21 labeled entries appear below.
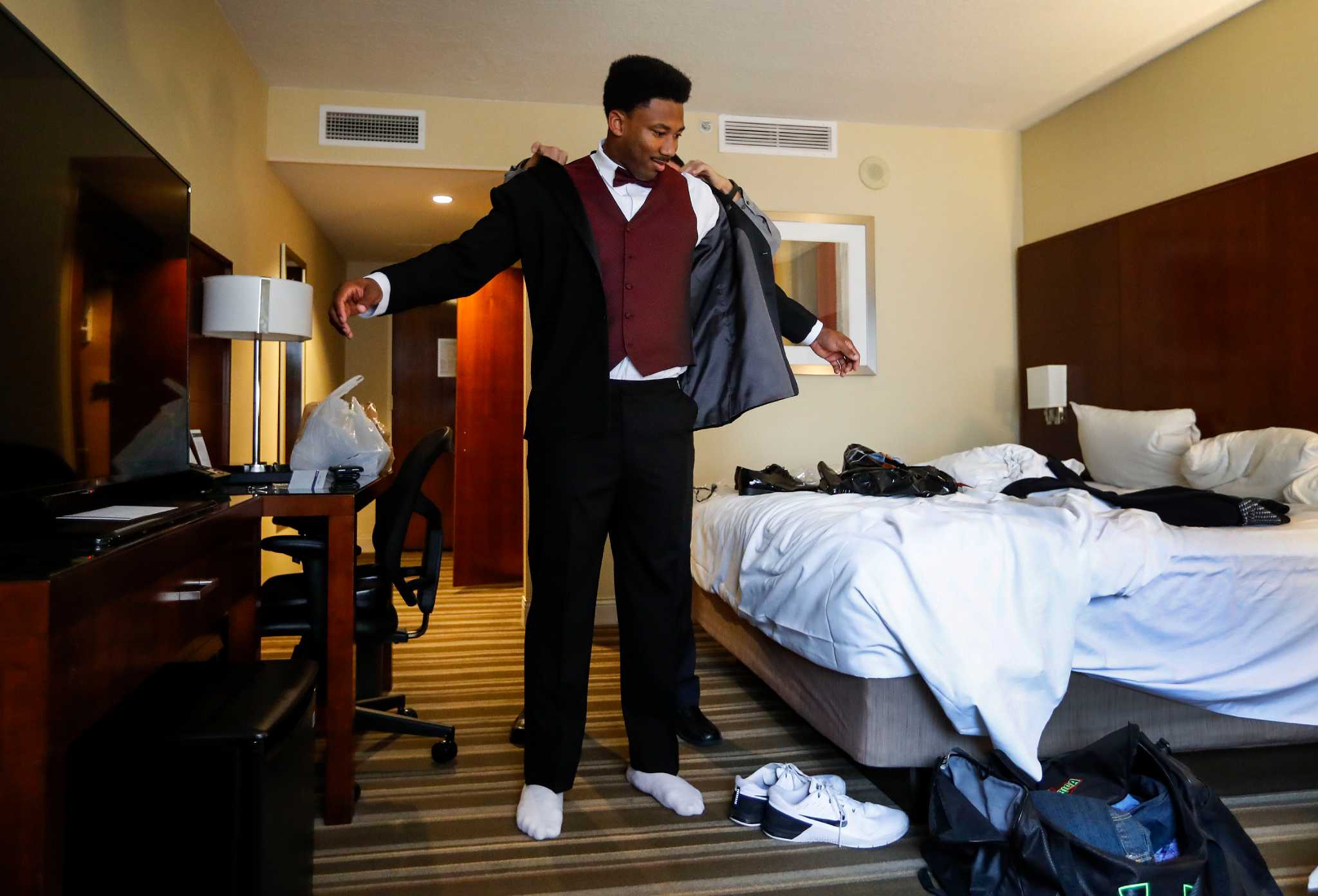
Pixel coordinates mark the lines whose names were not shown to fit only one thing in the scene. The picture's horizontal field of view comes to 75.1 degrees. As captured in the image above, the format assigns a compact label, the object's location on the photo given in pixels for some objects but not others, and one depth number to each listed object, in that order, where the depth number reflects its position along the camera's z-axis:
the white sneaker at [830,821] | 1.79
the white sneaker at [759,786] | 1.87
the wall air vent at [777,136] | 4.37
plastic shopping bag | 2.31
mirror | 4.42
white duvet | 1.72
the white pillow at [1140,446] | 3.20
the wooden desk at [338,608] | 1.94
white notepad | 1.41
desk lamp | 2.73
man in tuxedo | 1.84
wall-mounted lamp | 4.15
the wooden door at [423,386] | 6.75
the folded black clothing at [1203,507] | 2.12
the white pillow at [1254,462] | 2.60
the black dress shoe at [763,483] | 3.11
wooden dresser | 0.93
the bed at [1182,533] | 1.85
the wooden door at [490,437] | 5.17
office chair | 2.19
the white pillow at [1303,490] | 2.48
